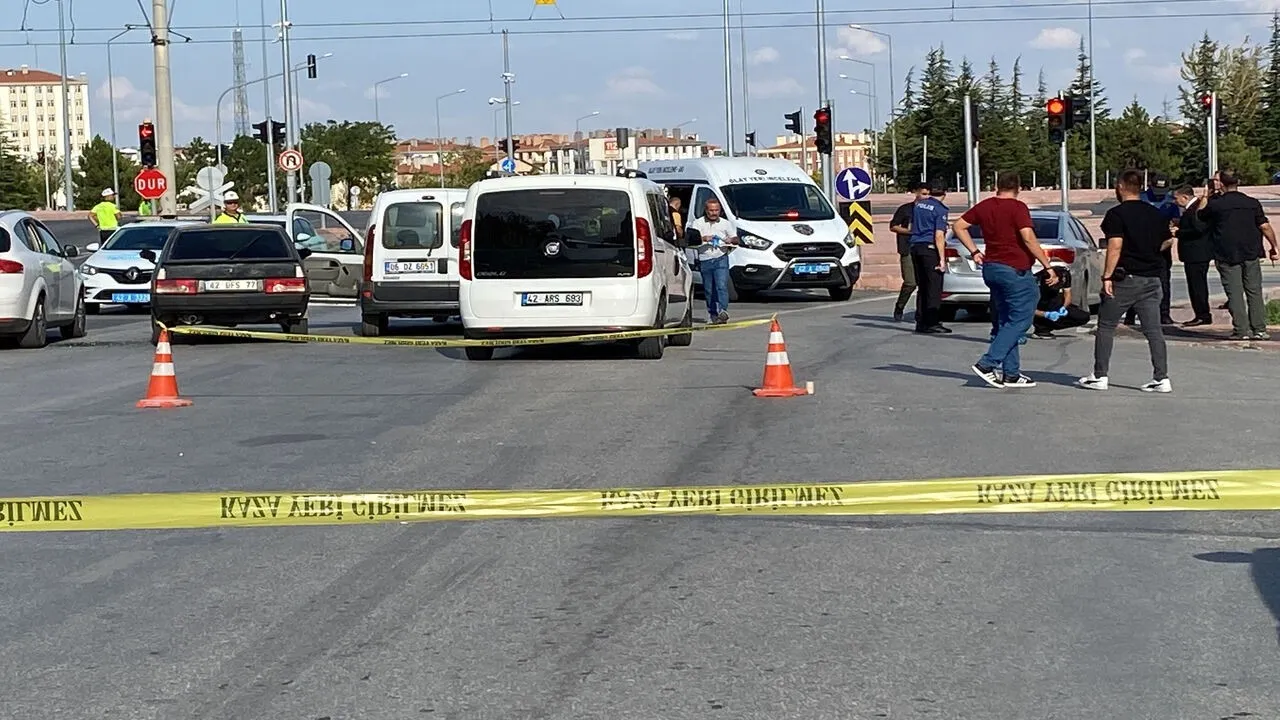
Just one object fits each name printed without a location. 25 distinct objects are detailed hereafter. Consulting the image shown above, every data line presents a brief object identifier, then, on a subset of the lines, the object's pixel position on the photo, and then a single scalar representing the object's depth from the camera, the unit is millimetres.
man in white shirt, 20641
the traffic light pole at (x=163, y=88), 35406
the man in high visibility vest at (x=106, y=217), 35000
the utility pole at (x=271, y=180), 56091
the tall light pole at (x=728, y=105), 58531
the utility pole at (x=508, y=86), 73375
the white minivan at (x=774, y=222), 27359
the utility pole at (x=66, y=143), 77812
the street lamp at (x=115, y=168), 102875
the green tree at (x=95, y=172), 113188
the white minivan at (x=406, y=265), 19875
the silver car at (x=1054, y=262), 20500
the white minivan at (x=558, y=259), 16281
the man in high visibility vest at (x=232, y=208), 26094
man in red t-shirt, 13602
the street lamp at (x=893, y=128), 93125
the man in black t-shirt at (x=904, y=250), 21448
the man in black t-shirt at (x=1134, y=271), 13211
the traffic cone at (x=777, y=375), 13219
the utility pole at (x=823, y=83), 41469
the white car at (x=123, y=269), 26906
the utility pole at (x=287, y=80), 51062
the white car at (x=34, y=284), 19031
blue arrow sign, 31305
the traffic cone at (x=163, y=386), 13289
